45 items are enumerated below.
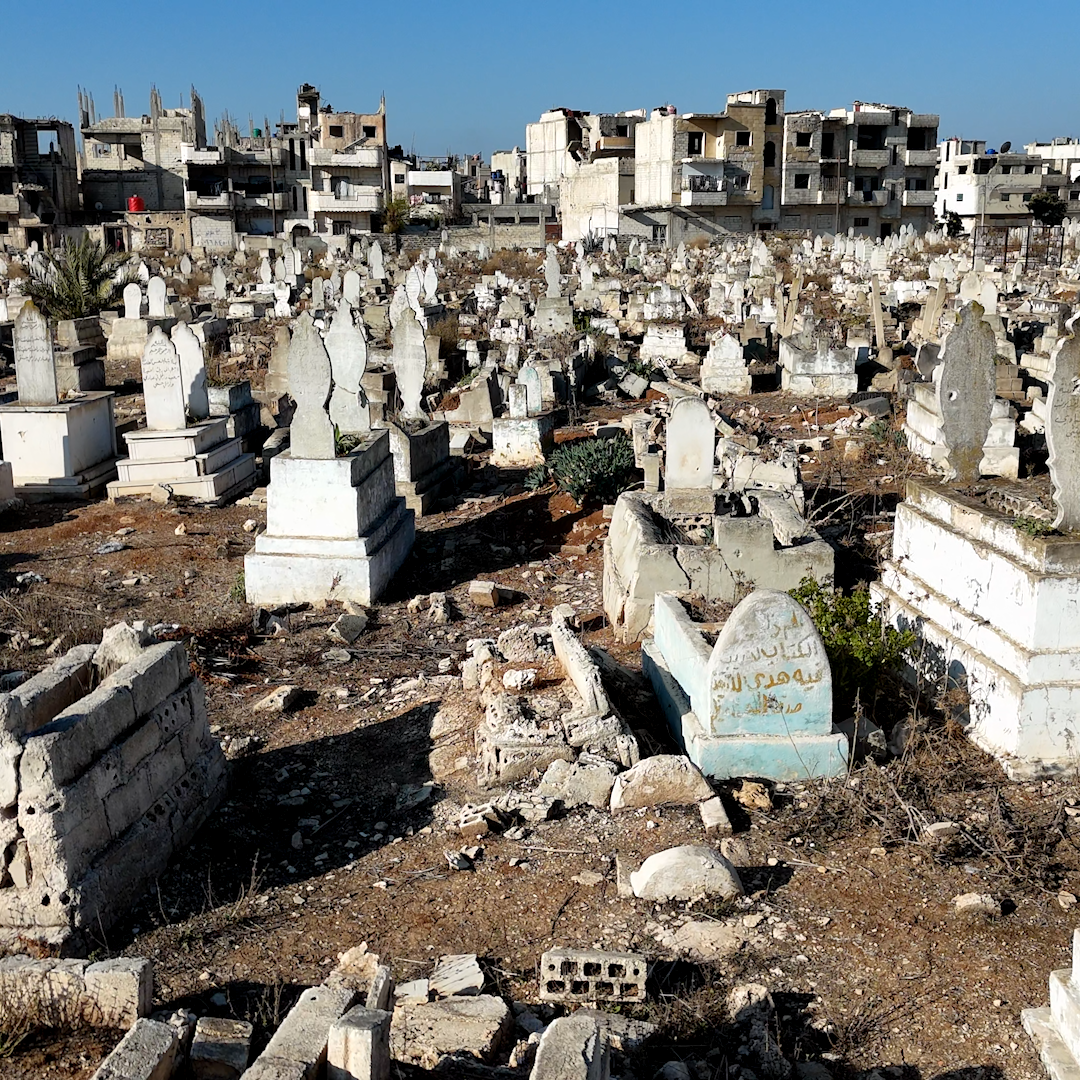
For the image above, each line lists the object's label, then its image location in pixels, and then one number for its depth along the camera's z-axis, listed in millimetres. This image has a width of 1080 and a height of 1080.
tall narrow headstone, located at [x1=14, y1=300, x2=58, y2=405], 12328
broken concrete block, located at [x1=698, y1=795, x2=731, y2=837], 5035
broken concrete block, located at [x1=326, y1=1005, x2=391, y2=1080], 3160
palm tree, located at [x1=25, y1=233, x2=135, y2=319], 22656
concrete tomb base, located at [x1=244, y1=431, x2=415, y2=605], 8898
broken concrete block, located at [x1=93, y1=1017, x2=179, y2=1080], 3086
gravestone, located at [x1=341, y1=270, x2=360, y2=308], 23469
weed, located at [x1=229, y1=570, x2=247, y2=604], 9133
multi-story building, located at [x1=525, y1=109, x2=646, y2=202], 59469
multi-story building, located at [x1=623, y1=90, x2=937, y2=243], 53938
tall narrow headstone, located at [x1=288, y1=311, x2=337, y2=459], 8758
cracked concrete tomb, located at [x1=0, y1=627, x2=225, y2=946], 4277
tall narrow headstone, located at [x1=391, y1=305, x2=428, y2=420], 12492
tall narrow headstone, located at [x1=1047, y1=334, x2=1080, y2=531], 5543
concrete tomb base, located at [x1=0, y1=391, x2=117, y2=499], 12422
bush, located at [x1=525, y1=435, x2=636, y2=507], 11148
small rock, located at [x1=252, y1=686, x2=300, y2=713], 7004
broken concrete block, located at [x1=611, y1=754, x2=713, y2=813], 5227
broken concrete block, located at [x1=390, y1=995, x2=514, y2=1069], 3664
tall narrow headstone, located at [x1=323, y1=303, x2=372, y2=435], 11180
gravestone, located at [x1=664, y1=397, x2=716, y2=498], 8461
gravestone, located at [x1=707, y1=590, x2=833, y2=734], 5453
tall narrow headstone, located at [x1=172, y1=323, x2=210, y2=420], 12789
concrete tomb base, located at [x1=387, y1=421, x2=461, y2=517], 11469
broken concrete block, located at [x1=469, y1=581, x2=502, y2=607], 8938
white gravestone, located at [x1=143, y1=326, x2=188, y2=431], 12133
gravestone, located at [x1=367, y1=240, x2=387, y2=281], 32081
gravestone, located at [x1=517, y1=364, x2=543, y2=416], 14008
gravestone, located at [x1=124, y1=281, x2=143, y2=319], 21734
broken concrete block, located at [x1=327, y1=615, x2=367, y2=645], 8242
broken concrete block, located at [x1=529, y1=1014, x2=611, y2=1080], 2967
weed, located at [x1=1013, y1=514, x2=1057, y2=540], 5715
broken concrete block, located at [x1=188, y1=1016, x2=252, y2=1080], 3352
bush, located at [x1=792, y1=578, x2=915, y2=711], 6156
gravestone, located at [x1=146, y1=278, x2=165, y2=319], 21734
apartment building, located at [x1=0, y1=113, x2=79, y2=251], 48062
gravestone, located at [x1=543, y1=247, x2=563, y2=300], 27031
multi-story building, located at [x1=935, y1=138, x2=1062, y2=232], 63719
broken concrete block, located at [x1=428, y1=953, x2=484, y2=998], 4039
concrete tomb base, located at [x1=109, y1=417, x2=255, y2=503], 12156
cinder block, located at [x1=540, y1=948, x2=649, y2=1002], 3979
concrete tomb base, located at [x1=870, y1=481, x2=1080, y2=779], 5605
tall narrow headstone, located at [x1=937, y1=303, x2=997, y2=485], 6820
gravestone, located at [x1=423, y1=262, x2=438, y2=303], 23181
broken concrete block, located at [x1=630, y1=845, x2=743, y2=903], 4555
